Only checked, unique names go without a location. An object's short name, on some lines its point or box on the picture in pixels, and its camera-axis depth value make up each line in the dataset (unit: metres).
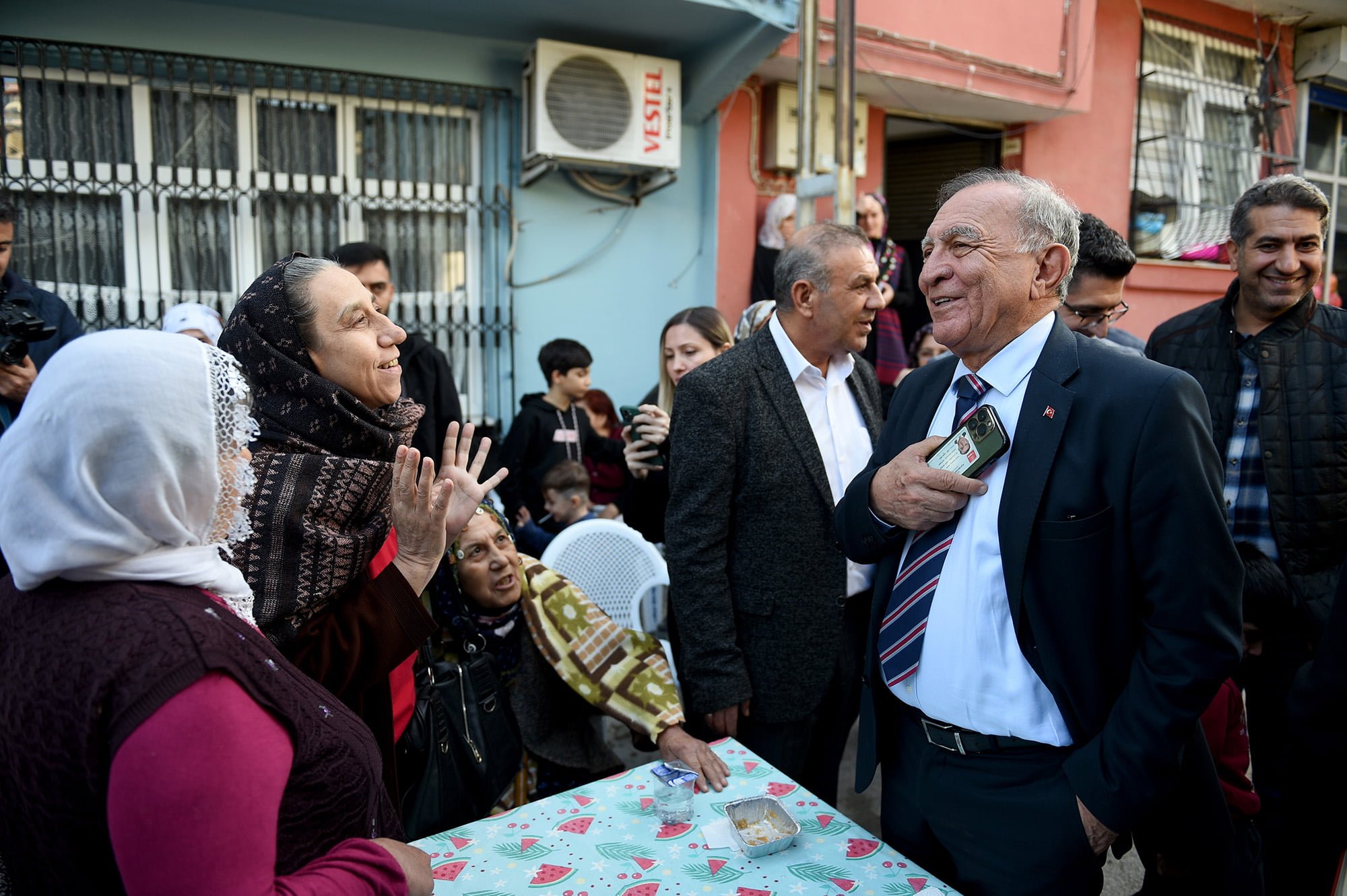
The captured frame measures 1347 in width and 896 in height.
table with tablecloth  1.43
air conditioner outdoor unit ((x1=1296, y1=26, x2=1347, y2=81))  7.21
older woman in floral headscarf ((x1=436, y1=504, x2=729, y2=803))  2.41
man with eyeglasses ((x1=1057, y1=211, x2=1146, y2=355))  2.38
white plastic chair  3.26
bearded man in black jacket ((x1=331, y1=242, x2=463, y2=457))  3.43
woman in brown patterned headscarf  1.52
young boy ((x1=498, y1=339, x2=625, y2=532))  4.41
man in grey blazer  2.20
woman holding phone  2.58
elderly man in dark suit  1.41
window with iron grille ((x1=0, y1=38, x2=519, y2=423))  4.17
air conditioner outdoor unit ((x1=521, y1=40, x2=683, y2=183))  4.71
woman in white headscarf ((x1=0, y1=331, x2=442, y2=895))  0.89
